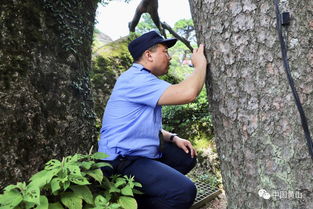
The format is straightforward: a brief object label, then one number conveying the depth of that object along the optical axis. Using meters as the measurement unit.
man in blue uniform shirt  2.37
